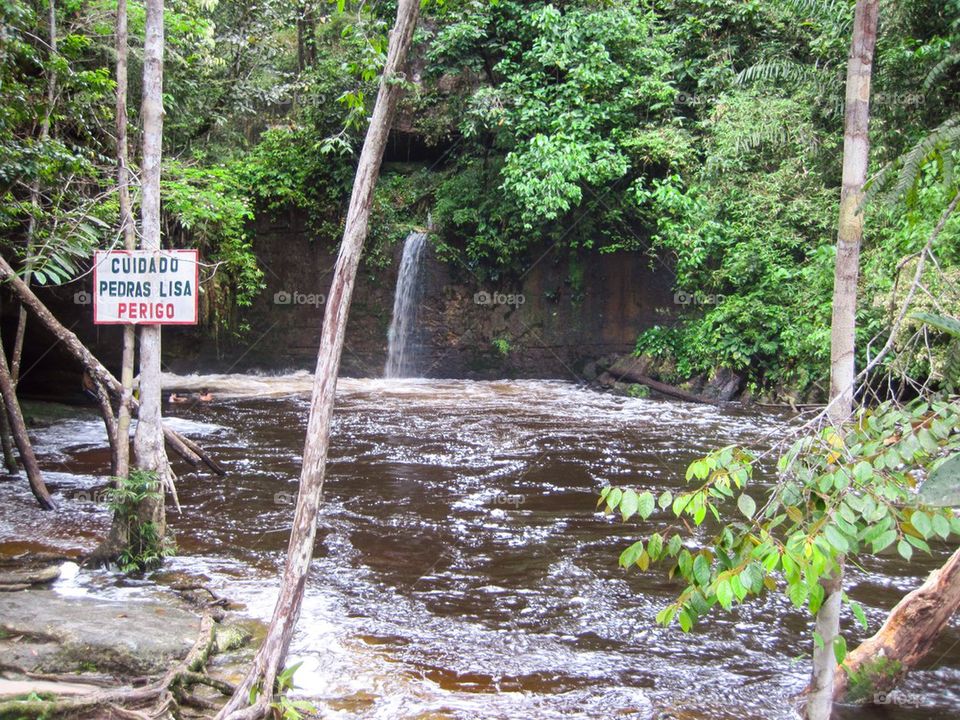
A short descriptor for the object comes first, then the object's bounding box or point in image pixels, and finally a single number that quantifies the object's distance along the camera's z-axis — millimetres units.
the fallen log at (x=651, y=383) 15432
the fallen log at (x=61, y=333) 6789
